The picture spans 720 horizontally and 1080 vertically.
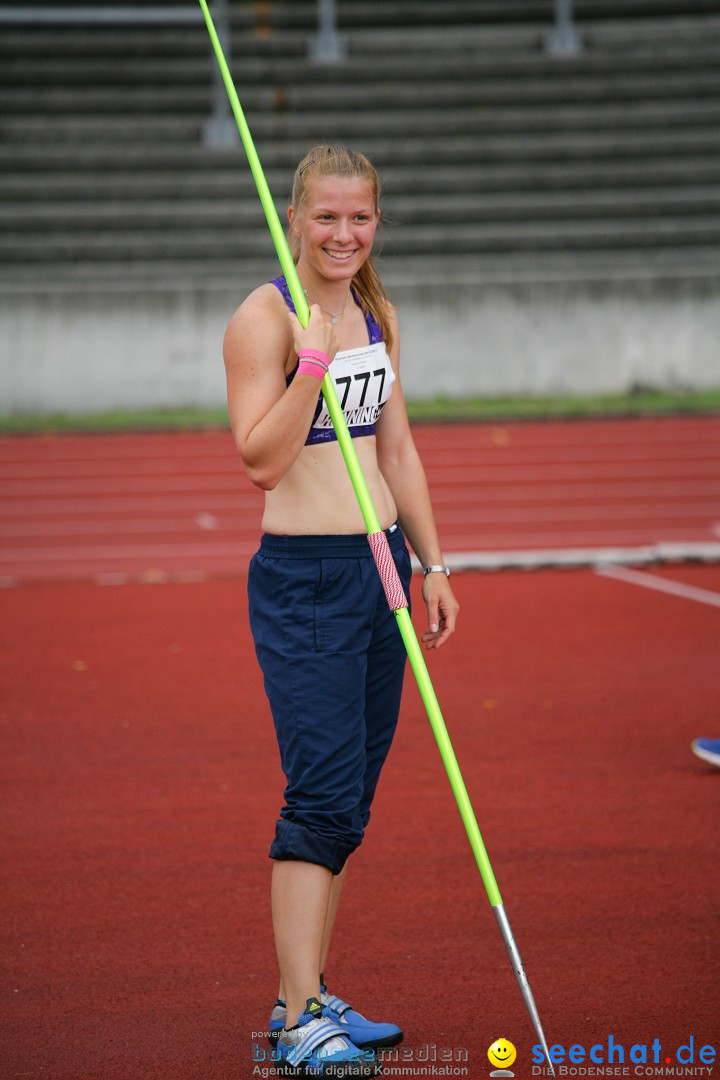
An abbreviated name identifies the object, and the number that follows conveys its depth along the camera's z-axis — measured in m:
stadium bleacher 37.56
